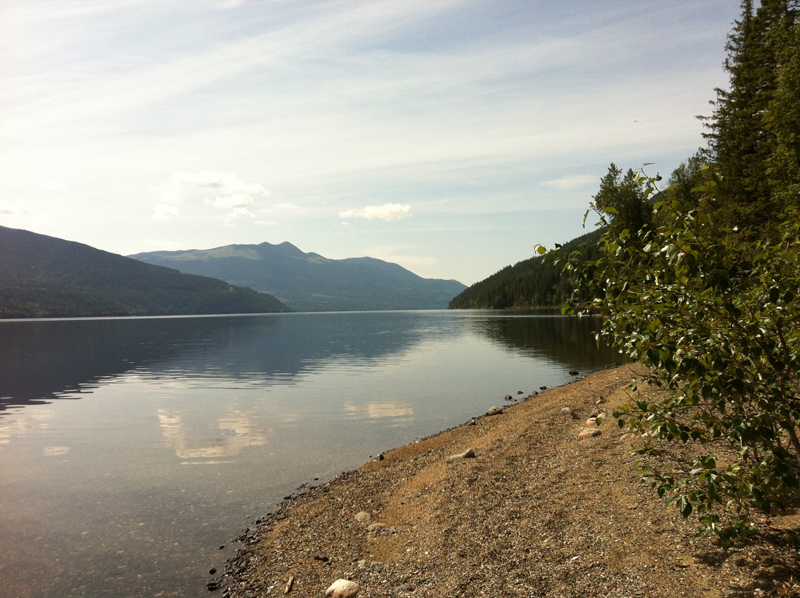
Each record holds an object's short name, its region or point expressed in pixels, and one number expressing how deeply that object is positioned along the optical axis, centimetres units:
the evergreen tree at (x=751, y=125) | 4625
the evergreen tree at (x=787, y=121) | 3653
